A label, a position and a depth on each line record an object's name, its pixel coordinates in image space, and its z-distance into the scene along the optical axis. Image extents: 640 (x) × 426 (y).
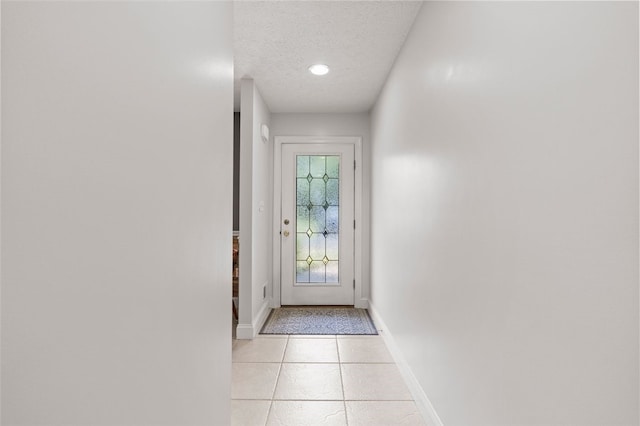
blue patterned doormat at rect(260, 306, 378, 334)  3.74
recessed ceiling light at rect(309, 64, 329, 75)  3.32
